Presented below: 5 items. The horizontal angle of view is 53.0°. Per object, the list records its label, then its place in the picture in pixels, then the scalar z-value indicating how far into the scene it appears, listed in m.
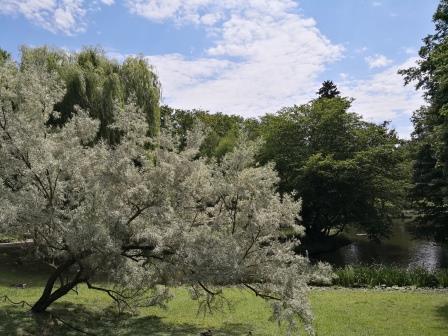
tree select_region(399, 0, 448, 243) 14.70
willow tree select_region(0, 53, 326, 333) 8.88
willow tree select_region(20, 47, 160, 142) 20.75
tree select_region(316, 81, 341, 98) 57.56
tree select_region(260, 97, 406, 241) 29.00
